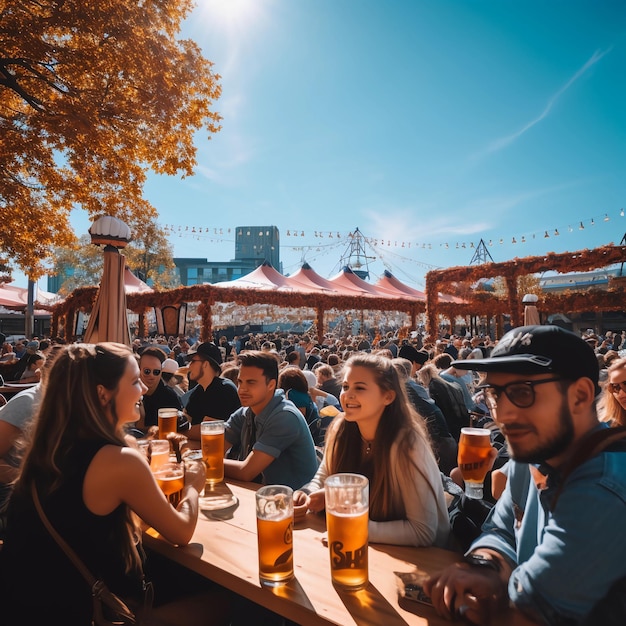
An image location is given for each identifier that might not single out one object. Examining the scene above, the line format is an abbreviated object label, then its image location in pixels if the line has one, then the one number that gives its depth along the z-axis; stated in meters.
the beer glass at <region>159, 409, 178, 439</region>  2.67
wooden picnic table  1.04
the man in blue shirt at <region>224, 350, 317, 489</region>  2.18
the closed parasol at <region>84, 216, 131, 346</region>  4.46
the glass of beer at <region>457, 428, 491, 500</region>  1.96
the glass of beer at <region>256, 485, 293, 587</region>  1.17
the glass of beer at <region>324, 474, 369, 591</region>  1.14
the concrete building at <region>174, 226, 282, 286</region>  74.06
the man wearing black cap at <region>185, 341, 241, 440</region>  3.83
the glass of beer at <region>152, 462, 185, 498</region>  1.62
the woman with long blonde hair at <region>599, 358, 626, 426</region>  2.19
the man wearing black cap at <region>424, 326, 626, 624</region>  0.81
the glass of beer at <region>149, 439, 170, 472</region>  1.79
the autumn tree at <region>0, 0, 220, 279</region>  5.06
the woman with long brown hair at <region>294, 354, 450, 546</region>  1.45
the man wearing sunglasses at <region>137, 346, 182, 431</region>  3.78
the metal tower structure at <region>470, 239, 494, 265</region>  71.70
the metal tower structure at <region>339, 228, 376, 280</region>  39.58
